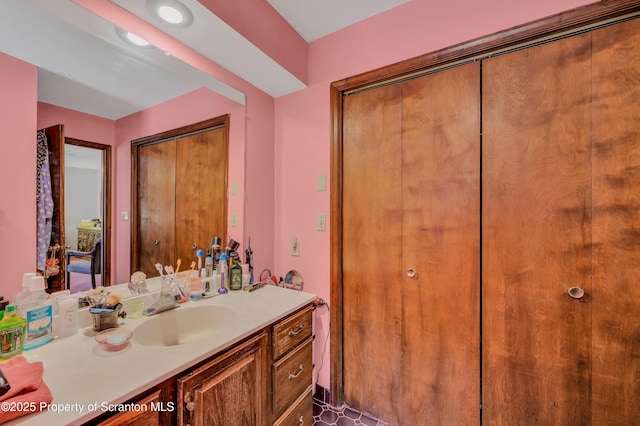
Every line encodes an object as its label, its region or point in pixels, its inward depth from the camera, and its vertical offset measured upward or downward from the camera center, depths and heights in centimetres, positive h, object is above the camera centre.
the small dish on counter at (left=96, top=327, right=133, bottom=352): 84 -43
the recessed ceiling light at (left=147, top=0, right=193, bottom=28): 108 +89
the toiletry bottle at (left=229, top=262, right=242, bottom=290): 150 -38
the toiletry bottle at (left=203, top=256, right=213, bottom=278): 147 -31
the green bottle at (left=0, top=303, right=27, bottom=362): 77 -37
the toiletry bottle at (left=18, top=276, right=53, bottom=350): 84 -34
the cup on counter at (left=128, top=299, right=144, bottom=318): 111 -42
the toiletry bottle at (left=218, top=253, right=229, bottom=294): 147 -35
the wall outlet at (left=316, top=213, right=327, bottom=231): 173 -7
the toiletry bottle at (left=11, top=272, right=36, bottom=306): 87 -26
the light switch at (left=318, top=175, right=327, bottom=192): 171 +20
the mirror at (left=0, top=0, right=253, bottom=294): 91 +58
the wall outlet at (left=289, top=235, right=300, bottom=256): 185 -25
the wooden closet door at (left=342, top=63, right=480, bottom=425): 131 -21
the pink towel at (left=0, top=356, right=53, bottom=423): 57 -43
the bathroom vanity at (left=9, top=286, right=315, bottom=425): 66 -50
